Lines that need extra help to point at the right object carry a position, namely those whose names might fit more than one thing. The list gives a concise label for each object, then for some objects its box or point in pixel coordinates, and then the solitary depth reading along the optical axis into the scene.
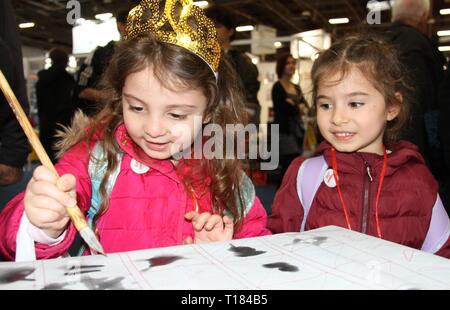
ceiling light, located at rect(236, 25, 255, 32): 9.26
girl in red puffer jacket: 1.11
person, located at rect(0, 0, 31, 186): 1.17
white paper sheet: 0.45
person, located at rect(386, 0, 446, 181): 1.66
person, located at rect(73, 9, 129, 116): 2.15
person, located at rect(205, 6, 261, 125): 2.66
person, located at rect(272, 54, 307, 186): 4.05
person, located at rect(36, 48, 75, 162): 3.43
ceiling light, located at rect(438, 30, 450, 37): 7.91
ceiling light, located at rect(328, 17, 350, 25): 8.05
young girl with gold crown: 0.92
